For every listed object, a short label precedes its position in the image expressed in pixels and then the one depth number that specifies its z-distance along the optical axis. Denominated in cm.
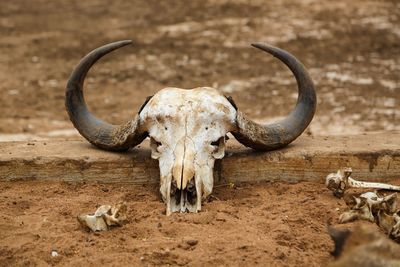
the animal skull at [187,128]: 1093
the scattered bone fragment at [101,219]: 1027
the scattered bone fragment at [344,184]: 1170
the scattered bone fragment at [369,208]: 1056
